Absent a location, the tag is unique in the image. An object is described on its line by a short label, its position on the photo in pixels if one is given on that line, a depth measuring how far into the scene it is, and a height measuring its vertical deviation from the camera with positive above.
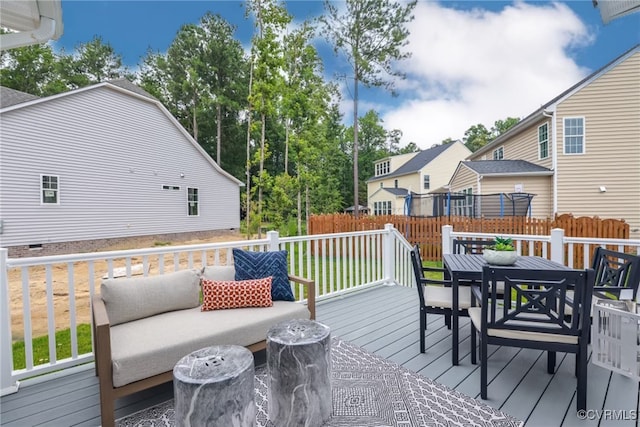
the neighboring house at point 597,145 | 8.80 +1.67
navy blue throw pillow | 2.82 -0.60
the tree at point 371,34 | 10.05 +5.96
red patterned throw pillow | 2.55 -0.76
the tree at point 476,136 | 31.15 +7.34
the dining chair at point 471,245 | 3.56 -0.53
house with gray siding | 8.48 +1.30
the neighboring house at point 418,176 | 18.66 +1.82
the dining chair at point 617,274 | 2.29 -0.64
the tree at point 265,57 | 7.75 +3.94
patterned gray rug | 1.78 -1.30
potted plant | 2.57 -0.46
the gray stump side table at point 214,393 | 1.40 -0.89
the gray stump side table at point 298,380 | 1.71 -1.01
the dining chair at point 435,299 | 2.57 -0.85
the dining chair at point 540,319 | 1.80 -0.75
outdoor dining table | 2.39 -0.57
